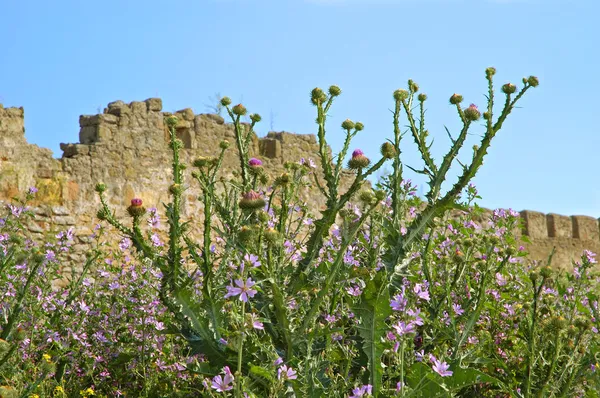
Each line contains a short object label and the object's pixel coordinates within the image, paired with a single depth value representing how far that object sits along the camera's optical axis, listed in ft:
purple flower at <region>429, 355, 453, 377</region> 9.72
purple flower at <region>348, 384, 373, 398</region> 8.91
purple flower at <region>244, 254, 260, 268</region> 9.18
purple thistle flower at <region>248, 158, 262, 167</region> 12.80
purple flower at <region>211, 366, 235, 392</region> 8.76
